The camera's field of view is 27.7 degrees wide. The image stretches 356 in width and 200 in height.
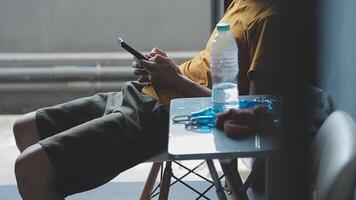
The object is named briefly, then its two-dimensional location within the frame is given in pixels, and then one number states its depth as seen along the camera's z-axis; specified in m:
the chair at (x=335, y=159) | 1.29
